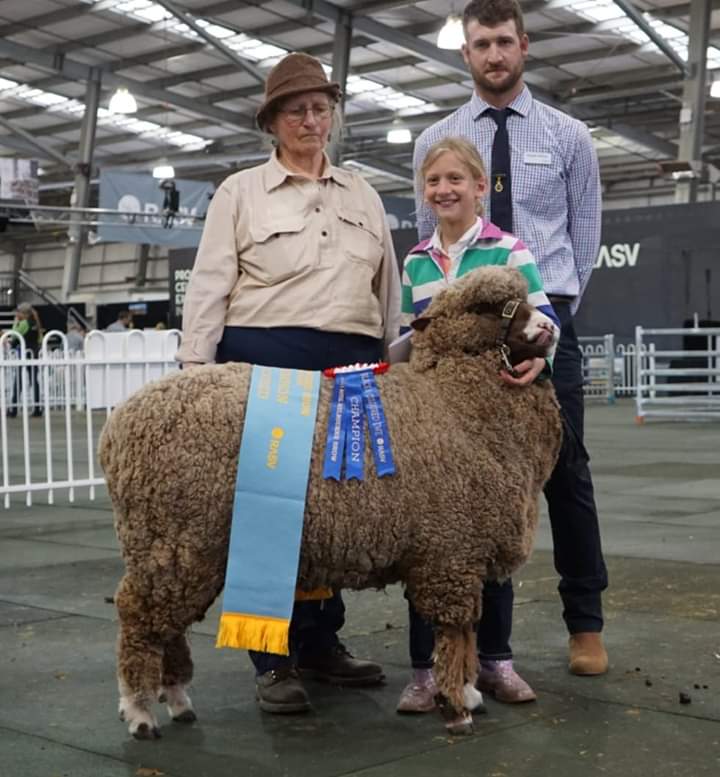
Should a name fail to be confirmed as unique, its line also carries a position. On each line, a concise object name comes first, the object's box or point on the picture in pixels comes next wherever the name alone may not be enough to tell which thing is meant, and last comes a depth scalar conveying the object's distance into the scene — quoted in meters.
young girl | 3.66
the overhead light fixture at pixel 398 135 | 30.88
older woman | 3.75
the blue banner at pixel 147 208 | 27.41
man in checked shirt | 3.91
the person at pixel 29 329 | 22.31
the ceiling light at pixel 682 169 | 21.66
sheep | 3.28
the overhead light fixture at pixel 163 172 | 31.02
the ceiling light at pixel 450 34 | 20.67
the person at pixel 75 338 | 24.73
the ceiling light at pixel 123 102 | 26.48
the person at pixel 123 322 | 24.01
